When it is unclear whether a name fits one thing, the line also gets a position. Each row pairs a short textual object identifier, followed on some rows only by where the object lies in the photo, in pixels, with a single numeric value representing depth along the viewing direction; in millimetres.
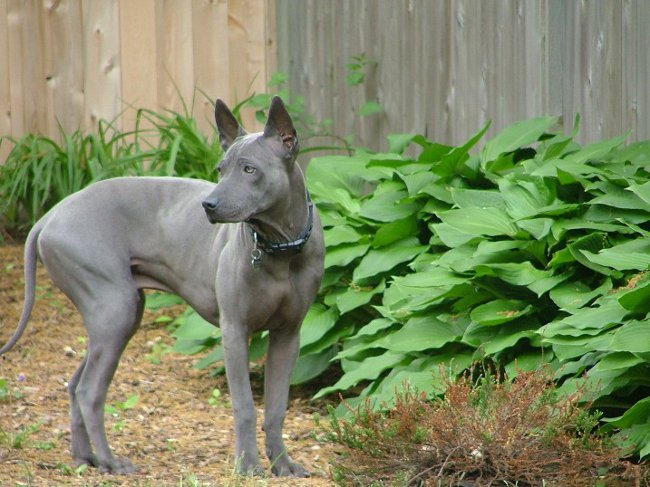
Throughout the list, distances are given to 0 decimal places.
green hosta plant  9795
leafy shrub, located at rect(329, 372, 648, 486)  8254
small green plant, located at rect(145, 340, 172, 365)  14480
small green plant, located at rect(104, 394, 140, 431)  12506
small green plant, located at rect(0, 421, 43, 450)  10779
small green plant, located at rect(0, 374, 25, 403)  12885
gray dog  9160
